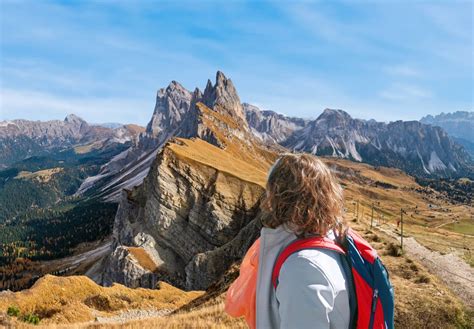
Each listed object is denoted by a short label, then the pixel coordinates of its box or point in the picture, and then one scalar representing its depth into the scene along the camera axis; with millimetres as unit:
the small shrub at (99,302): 26430
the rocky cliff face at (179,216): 63000
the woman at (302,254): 3160
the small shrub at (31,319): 19042
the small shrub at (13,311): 21172
